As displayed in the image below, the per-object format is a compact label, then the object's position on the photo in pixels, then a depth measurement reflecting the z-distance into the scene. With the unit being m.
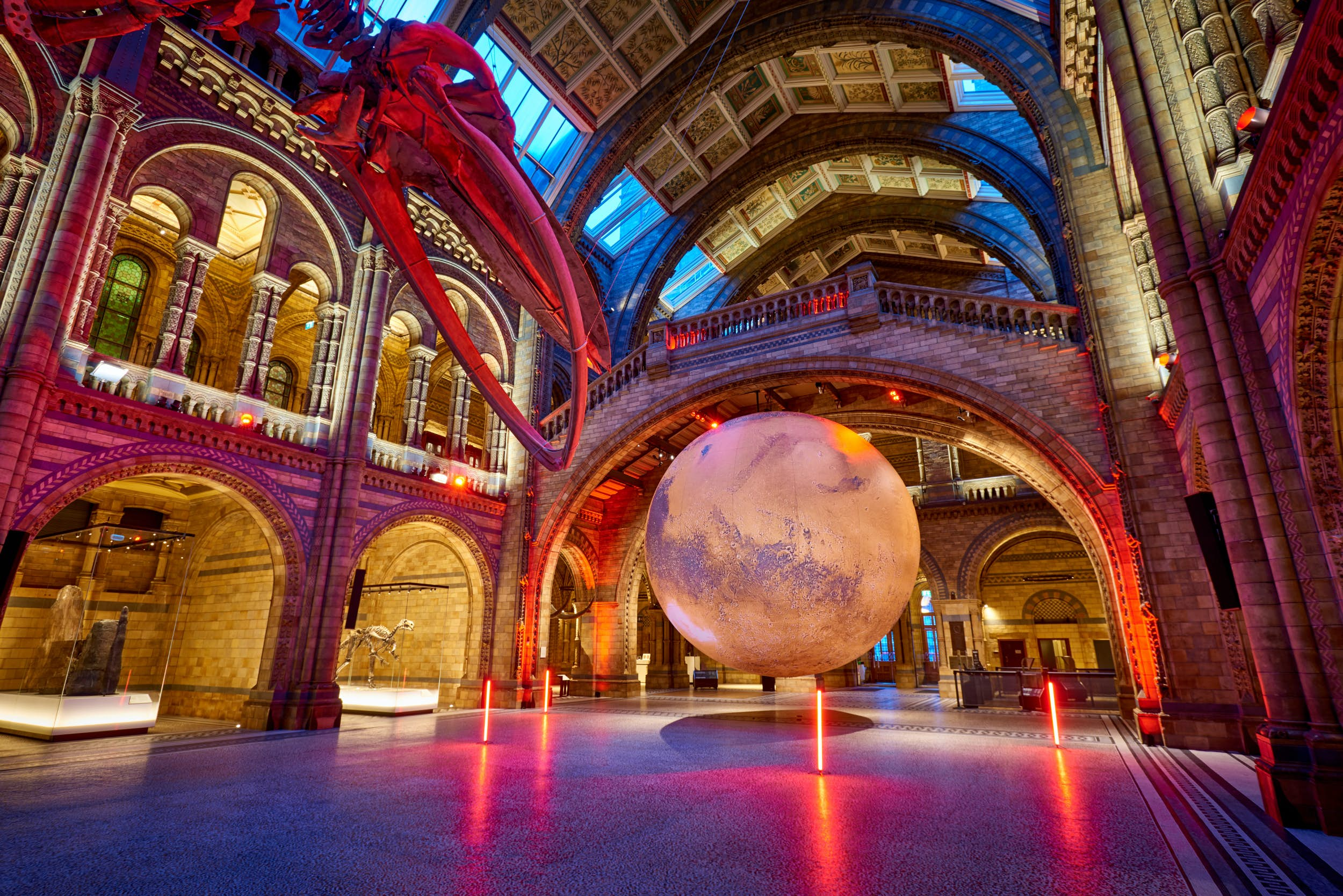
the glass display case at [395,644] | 13.44
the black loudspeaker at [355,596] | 11.55
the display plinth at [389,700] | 12.41
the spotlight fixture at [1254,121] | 4.63
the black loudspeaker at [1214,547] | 5.44
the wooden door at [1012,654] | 21.94
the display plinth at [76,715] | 8.96
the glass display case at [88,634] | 9.43
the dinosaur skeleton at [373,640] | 13.13
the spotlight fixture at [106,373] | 9.30
